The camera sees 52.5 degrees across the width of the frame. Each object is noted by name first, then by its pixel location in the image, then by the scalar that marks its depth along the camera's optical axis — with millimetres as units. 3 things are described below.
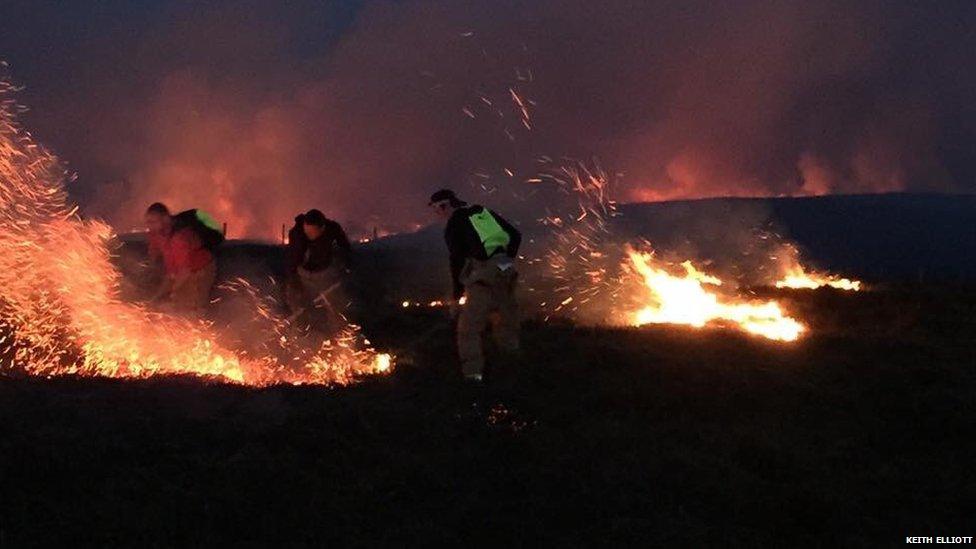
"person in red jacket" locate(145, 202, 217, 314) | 11641
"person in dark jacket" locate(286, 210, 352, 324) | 11914
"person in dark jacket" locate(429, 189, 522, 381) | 9797
